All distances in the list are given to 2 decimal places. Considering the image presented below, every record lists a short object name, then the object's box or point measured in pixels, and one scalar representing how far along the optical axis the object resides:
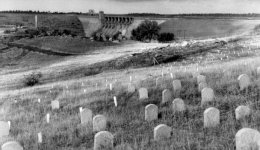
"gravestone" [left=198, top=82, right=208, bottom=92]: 17.73
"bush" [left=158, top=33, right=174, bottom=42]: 98.06
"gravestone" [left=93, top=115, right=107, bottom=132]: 12.92
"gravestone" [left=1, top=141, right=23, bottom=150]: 9.44
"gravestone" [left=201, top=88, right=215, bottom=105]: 15.22
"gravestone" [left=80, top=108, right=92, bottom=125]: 14.57
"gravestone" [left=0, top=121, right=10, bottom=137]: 13.70
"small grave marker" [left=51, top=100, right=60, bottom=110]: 19.28
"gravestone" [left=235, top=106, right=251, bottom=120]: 12.07
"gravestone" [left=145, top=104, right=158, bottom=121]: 13.65
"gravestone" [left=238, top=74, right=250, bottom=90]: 16.58
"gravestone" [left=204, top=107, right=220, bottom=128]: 11.70
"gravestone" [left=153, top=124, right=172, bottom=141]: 10.98
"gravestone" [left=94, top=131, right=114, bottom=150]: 10.39
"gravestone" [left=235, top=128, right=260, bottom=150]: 8.92
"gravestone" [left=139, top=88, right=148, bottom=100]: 18.25
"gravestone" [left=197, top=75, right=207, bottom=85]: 19.31
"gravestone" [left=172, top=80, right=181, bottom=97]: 18.41
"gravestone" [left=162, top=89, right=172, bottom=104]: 16.52
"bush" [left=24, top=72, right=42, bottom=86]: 35.50
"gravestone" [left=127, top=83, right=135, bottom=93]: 20.25
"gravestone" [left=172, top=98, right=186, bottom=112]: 14.31
